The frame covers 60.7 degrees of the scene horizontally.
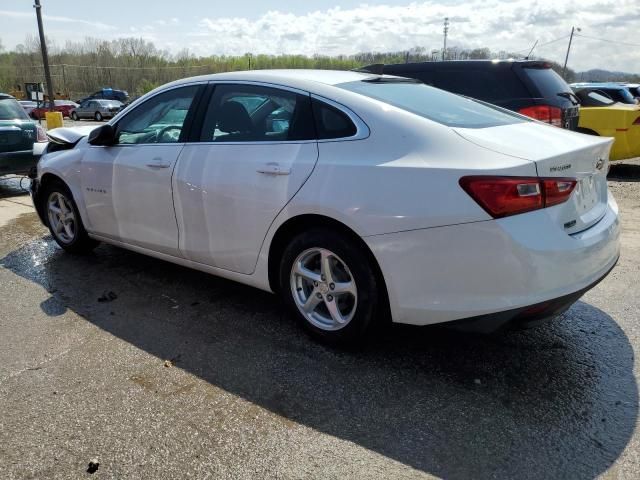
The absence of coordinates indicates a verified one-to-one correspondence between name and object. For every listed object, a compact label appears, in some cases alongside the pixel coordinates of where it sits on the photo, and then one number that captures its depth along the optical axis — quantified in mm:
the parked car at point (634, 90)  16891
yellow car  9023
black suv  6469
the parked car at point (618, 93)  14194
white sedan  2623
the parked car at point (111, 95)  43656
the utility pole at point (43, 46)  16656
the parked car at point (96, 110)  35375
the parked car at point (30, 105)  35188
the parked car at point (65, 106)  37628
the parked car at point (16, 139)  8406
